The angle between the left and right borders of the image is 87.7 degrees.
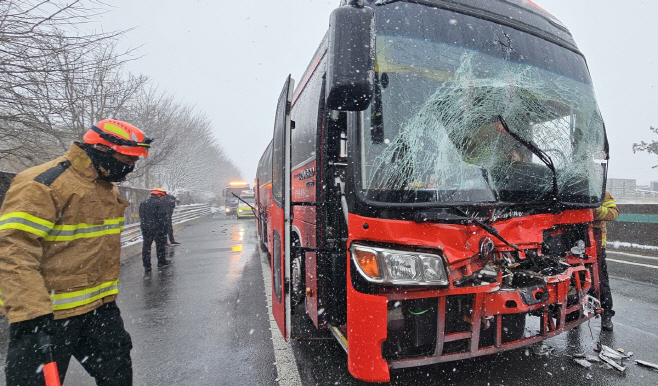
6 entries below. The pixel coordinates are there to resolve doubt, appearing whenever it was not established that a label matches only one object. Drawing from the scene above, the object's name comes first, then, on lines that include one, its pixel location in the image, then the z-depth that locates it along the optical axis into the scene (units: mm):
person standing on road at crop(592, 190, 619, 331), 3209
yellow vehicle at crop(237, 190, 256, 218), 26750
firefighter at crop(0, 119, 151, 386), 1759
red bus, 2191
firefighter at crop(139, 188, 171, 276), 7676
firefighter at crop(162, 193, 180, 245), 9273
